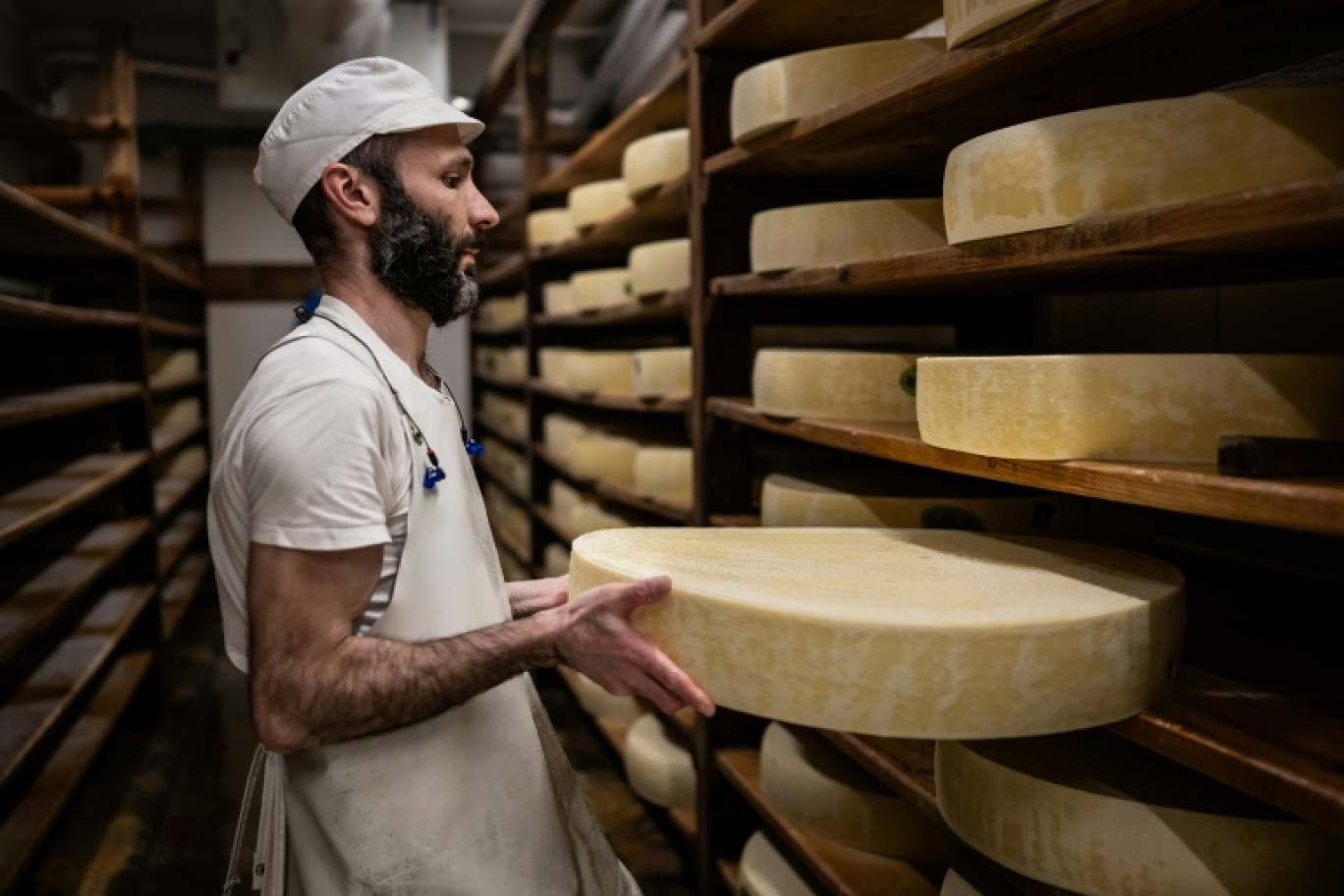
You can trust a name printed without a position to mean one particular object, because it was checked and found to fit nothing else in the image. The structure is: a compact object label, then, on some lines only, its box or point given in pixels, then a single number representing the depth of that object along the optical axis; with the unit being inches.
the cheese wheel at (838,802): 82.1
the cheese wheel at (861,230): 81.4
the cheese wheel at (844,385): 79.6
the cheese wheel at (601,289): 146.2
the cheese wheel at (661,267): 121.0
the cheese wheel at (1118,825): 50.6
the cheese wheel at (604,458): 150.6
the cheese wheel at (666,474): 129.6
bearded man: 54.5
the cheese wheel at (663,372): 124.0
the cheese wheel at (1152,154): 47.6
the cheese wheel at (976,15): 56.0
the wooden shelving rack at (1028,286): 46.0
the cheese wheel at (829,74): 81.5
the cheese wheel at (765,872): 91.8
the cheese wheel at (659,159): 124.7
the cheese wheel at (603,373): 150.9
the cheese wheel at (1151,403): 49.3
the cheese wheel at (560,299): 176.4
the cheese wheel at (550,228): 181.5
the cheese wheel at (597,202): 151.6
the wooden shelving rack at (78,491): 127.2
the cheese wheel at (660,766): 125.6
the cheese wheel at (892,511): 74.7
